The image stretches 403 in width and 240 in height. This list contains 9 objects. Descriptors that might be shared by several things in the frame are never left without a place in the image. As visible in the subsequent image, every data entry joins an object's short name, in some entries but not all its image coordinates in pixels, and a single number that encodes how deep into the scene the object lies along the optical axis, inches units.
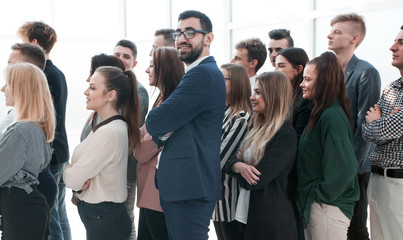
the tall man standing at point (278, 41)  141.6
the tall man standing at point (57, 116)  115.3
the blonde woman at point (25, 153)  85.7
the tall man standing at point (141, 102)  109.7
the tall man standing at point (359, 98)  107.4
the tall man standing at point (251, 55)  133.4
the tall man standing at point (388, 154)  92.5
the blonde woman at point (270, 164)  88.0
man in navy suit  78.8
